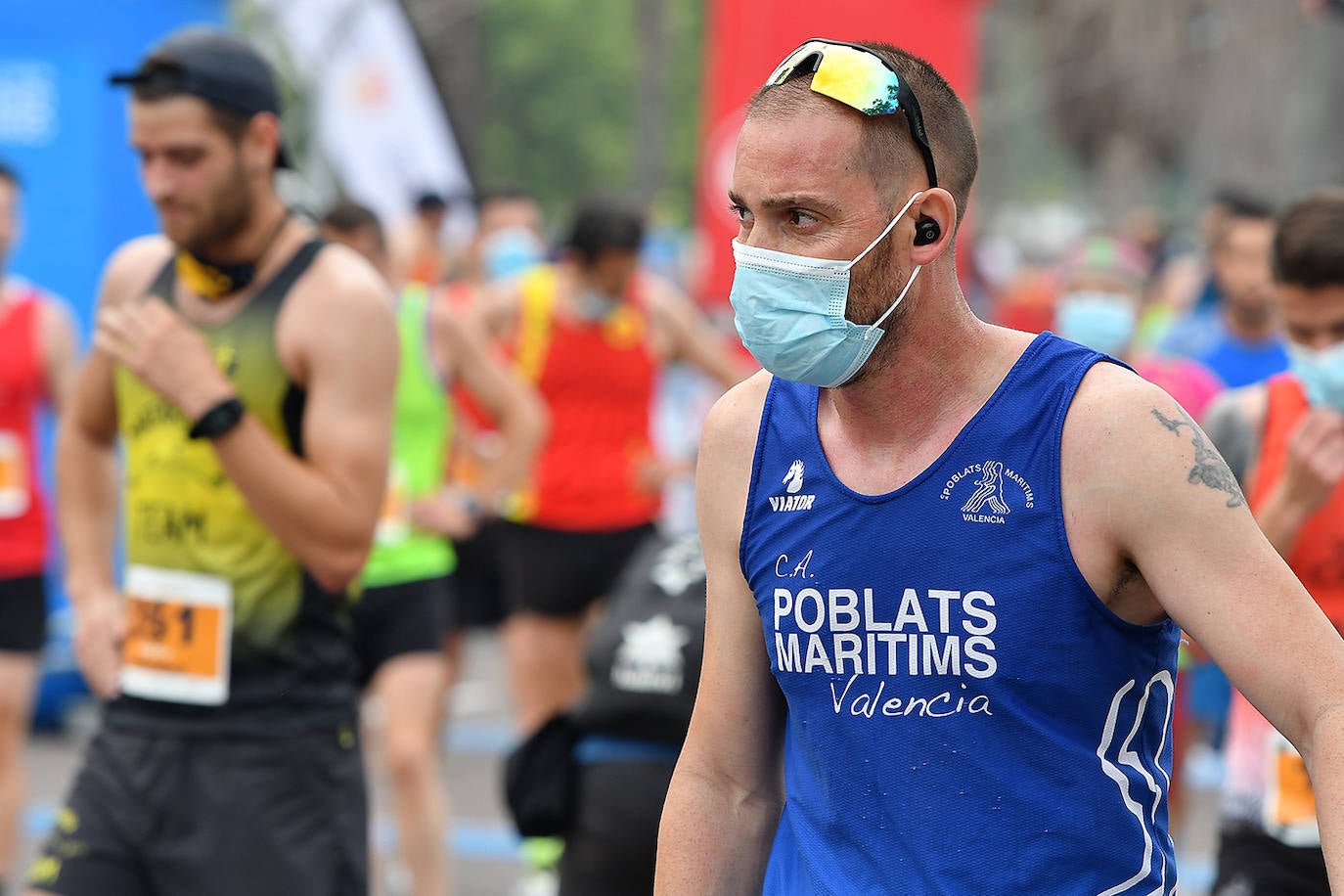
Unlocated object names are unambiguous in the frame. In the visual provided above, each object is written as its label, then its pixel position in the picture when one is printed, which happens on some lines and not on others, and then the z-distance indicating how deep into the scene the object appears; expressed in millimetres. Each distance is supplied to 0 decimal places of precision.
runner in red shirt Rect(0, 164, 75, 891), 13117
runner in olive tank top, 7418
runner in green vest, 12633
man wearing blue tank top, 4371
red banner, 24109
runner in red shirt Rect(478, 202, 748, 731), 15680
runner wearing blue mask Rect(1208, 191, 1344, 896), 7465
